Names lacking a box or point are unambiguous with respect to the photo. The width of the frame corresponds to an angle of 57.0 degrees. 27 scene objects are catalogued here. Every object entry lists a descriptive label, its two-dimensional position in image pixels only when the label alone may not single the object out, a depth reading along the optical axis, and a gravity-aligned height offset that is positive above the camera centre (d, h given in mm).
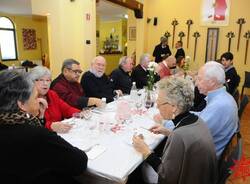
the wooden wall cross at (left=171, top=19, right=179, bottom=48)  7297 +833
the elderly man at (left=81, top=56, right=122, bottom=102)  2971 -410
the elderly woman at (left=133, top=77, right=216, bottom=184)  1243 -530
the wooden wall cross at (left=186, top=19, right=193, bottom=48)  7088 +840
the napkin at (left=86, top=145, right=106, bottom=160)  1410 -641
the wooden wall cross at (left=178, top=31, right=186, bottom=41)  7254 +486
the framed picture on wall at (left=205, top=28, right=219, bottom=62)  6859 +208
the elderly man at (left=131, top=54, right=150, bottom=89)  3948 -402
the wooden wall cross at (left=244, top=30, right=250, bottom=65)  6432 +398
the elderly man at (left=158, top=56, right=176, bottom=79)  4480 -338
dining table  1308 -637
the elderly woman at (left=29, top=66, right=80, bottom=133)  1988 -492
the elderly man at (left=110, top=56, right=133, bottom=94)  3531 -425
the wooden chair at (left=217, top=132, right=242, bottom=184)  1141 -565
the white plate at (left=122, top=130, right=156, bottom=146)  1644 -646
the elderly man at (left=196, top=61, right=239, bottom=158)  1718 -497
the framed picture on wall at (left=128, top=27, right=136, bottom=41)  8118 +532
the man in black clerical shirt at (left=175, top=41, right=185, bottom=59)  6938 -10
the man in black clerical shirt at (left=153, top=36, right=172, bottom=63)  6936 -16
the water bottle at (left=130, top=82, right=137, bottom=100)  2821 -546
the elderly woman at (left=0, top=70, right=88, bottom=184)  1049 -431
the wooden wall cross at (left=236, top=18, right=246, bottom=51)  6461 +789
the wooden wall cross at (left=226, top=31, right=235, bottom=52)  6637 +405
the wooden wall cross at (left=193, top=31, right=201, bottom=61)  7073 +421
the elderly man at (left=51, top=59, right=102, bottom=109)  2506 -404
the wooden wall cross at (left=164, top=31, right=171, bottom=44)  7484 +496
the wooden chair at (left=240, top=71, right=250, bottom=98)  5730 -749
